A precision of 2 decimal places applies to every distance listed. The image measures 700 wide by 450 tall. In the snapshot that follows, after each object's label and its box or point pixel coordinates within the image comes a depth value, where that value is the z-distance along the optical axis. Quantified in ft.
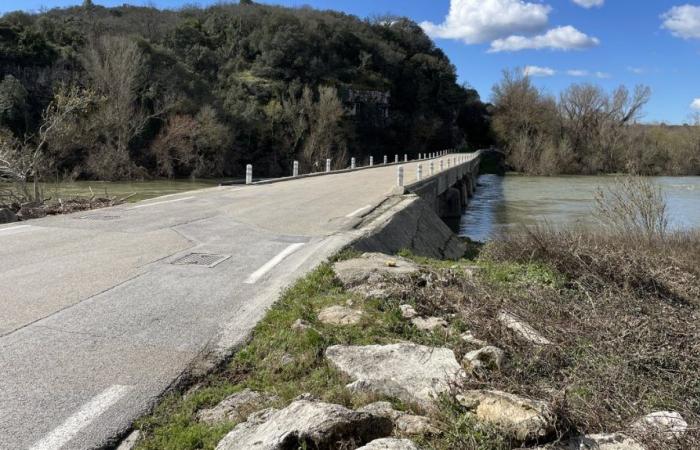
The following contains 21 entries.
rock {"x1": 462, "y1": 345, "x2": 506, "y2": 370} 13.17
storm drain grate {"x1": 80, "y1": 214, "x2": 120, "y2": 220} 36.34
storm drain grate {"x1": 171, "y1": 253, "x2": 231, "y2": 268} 25.40
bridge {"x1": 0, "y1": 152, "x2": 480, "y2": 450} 12.57
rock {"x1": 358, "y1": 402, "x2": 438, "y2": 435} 10.83
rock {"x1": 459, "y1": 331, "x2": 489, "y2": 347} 15.26
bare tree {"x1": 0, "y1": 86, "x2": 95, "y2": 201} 55.06
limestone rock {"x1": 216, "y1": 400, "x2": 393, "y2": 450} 10.21
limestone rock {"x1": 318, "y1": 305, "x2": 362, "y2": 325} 17.61
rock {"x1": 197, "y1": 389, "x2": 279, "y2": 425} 12.36
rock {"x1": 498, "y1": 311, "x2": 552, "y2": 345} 15.40
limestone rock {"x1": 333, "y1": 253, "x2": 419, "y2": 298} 21.02
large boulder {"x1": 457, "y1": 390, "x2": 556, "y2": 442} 10.19
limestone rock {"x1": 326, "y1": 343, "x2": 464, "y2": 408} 12.53
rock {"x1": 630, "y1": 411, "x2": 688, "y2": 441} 10.09
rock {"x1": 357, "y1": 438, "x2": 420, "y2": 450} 9.73
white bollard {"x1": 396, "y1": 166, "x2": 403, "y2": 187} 58.94
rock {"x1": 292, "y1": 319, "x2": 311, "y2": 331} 16.84
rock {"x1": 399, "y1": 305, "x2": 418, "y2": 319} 18.13
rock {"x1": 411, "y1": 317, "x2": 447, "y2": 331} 16.93
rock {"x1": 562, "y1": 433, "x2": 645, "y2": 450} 9.96
